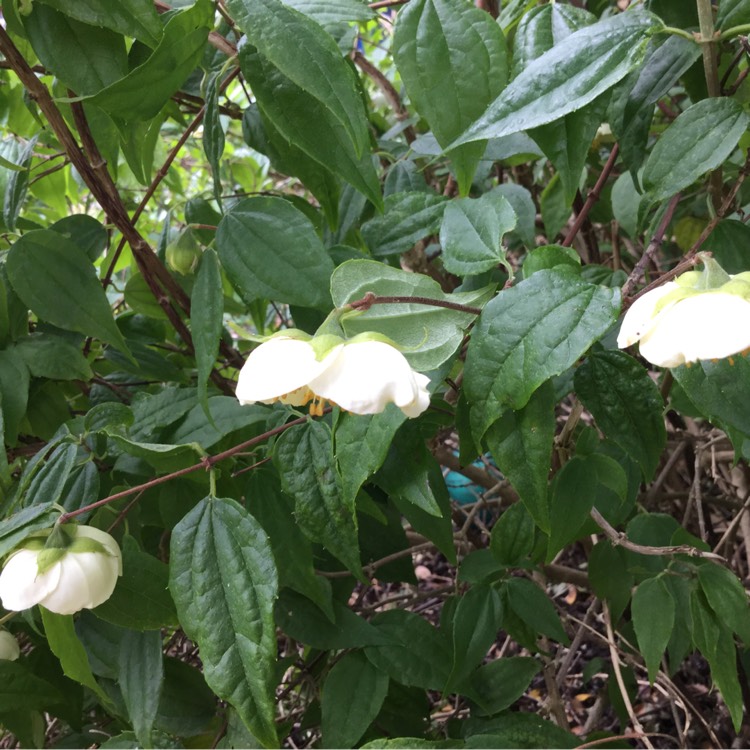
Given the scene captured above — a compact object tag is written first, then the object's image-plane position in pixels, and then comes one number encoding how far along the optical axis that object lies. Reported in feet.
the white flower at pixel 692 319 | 1.27
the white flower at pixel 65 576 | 1.70
